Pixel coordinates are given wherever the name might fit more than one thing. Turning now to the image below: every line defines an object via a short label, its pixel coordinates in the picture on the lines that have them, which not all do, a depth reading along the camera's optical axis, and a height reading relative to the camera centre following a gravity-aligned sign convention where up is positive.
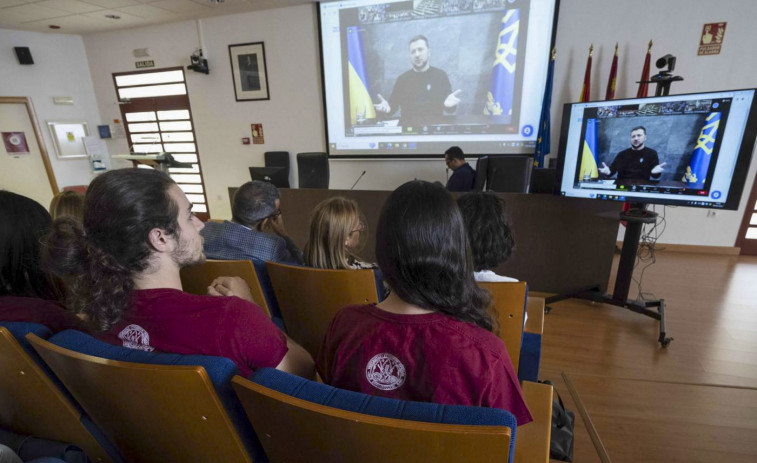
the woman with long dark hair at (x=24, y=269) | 0.89 -0.35
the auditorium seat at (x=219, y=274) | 1.38 -0.56
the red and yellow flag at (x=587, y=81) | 3.47 +0.56
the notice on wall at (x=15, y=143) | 4.67 +0.04
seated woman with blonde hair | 1.44 -0.40
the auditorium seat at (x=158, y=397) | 0.59 -0.48
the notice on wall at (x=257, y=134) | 4.89 +0.11
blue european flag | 3.57 +0.12
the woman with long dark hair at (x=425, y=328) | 0.64 -0.38
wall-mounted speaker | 4.54 +1.23
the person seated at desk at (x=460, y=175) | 3.55 -0.39
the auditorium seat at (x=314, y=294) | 1.22 -0.59
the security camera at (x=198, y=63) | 4.61 +1.09
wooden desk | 2.43 -0.78
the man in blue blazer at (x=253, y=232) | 1.62 -0.45
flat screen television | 1.87 -0.08
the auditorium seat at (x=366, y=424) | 0.44 -0.39
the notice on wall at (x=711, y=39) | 3.19 +0.90
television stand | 2.18 -1.04
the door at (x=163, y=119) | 5.10 +0.39
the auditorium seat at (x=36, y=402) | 0.75 -0.63
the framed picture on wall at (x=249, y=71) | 4.55 +0.97
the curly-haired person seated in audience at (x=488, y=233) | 1.32 -0.37
